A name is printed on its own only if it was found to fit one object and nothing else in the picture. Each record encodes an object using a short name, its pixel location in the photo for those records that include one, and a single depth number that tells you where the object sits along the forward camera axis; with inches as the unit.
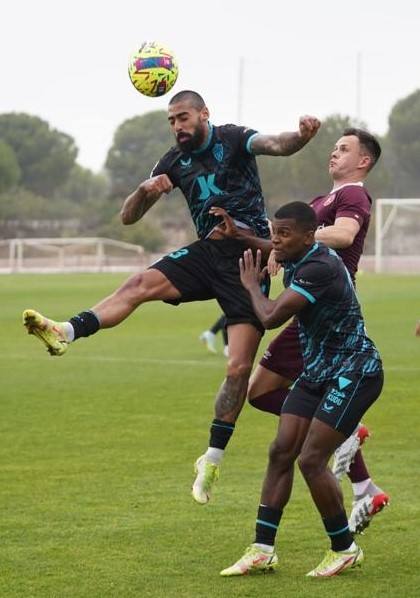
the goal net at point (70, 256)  2965.1
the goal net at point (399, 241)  2527.1
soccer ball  409.1
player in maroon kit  390.3
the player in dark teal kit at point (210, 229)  406.0
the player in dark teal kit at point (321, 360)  346.0
